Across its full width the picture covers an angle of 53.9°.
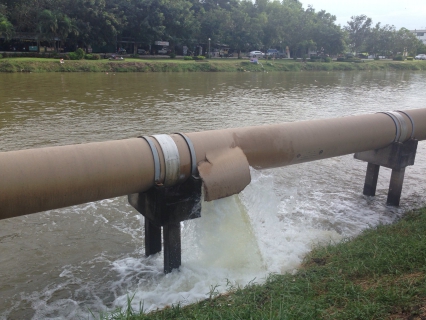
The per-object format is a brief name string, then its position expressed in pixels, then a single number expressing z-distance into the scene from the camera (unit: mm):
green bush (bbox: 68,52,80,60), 41531
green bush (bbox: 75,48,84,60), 41831
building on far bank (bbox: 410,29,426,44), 139625
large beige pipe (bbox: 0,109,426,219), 3865
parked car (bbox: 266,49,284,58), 71812
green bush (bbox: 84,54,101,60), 43094
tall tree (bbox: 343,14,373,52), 89562
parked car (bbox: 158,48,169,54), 59250
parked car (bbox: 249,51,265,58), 65688
